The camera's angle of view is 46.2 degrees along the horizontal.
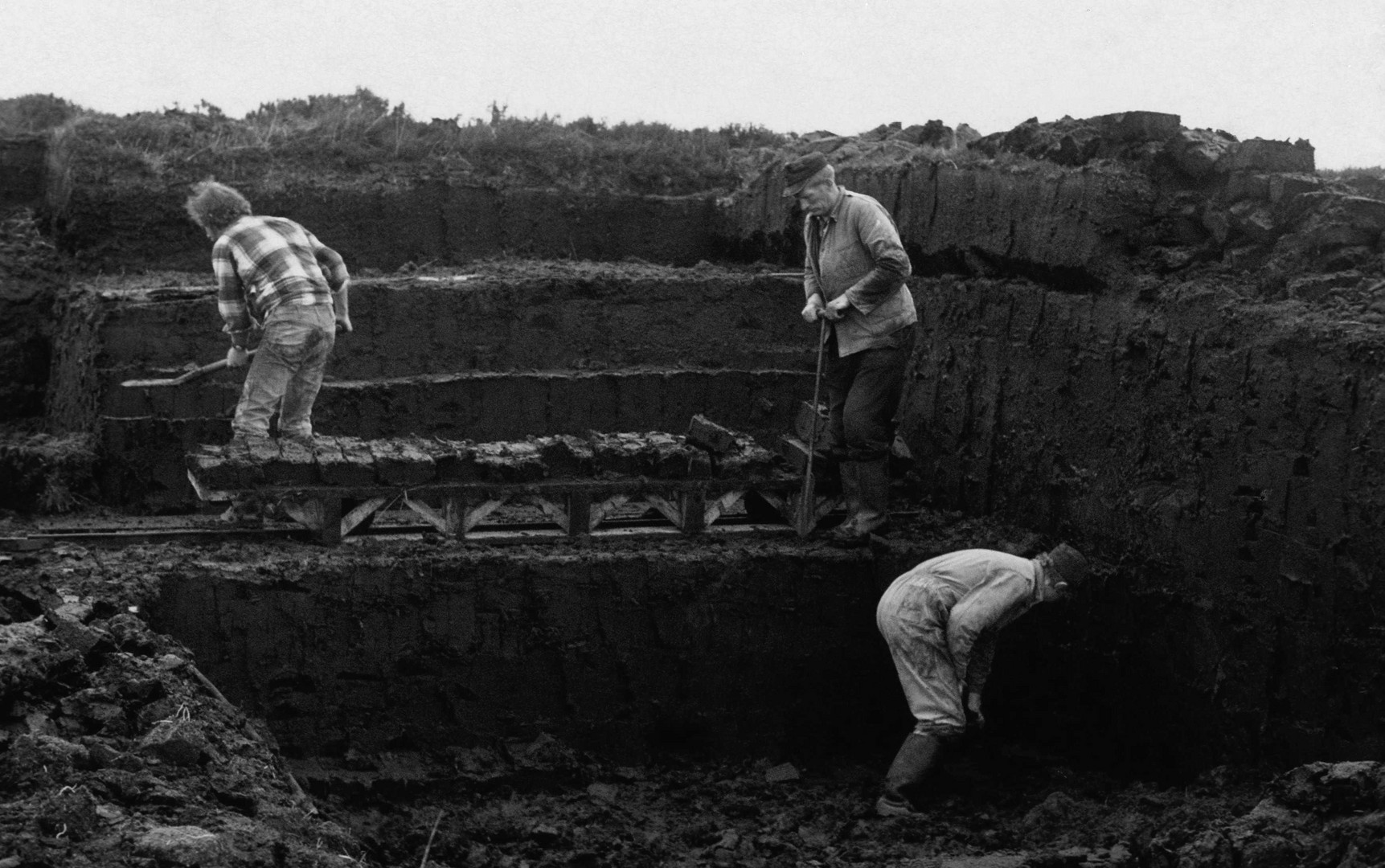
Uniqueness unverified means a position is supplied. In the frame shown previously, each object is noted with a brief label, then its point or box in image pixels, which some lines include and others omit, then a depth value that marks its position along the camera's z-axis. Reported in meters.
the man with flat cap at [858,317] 8.55
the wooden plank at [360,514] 8.61
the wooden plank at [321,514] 8.51
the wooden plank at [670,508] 9.06
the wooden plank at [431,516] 8.65
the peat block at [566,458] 8.82
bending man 7.56
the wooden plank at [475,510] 8.74
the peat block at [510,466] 8.71
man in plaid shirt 9.15
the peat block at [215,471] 8.41
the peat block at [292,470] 8.50
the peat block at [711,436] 9.00
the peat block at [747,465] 9.03
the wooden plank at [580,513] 8.84
